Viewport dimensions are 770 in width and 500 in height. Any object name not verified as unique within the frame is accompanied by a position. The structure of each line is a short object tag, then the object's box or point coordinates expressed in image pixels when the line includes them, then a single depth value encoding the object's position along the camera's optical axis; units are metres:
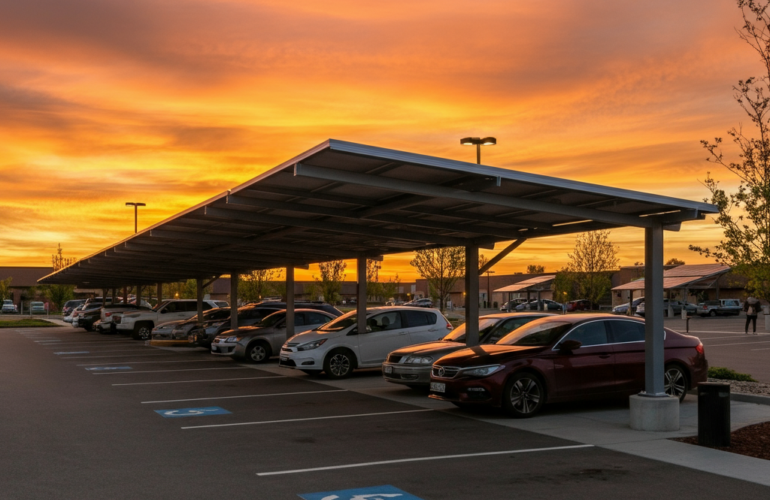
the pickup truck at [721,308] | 67.06
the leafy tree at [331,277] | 63.09
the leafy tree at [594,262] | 69.69
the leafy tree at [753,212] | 12.11
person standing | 38.50
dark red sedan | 12.20
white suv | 35.41
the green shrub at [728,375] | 16.61
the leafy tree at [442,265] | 46.53
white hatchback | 18.14
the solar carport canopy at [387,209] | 10.62
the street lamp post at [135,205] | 53.62
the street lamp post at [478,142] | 22.95
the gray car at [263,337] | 22.44
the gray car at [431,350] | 14.72
